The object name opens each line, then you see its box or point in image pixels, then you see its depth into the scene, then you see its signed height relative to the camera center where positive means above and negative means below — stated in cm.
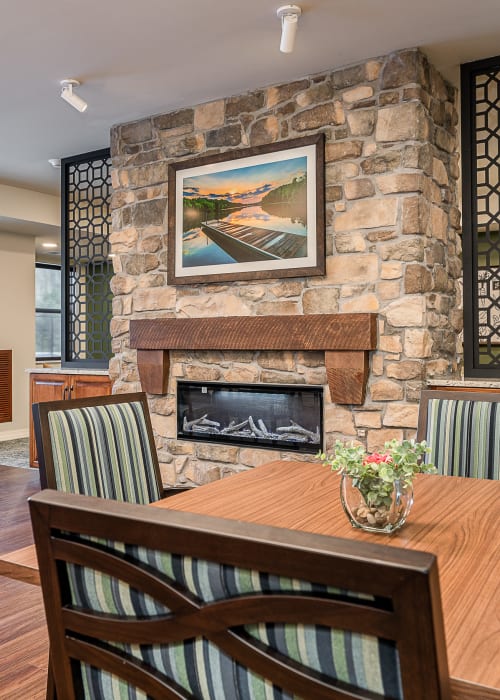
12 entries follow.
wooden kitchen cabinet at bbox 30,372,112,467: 485 -32
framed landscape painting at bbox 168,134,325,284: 371 +80
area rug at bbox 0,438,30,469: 583 -105
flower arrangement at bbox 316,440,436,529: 126 -26
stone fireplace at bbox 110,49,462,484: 341 +38
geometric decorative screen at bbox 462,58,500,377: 357 +82
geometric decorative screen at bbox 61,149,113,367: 527 +66
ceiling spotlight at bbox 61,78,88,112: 383 +148
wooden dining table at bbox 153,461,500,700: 81 -39
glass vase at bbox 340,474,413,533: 128 -33
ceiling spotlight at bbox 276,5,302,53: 301 +149
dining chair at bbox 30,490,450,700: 53 -25
